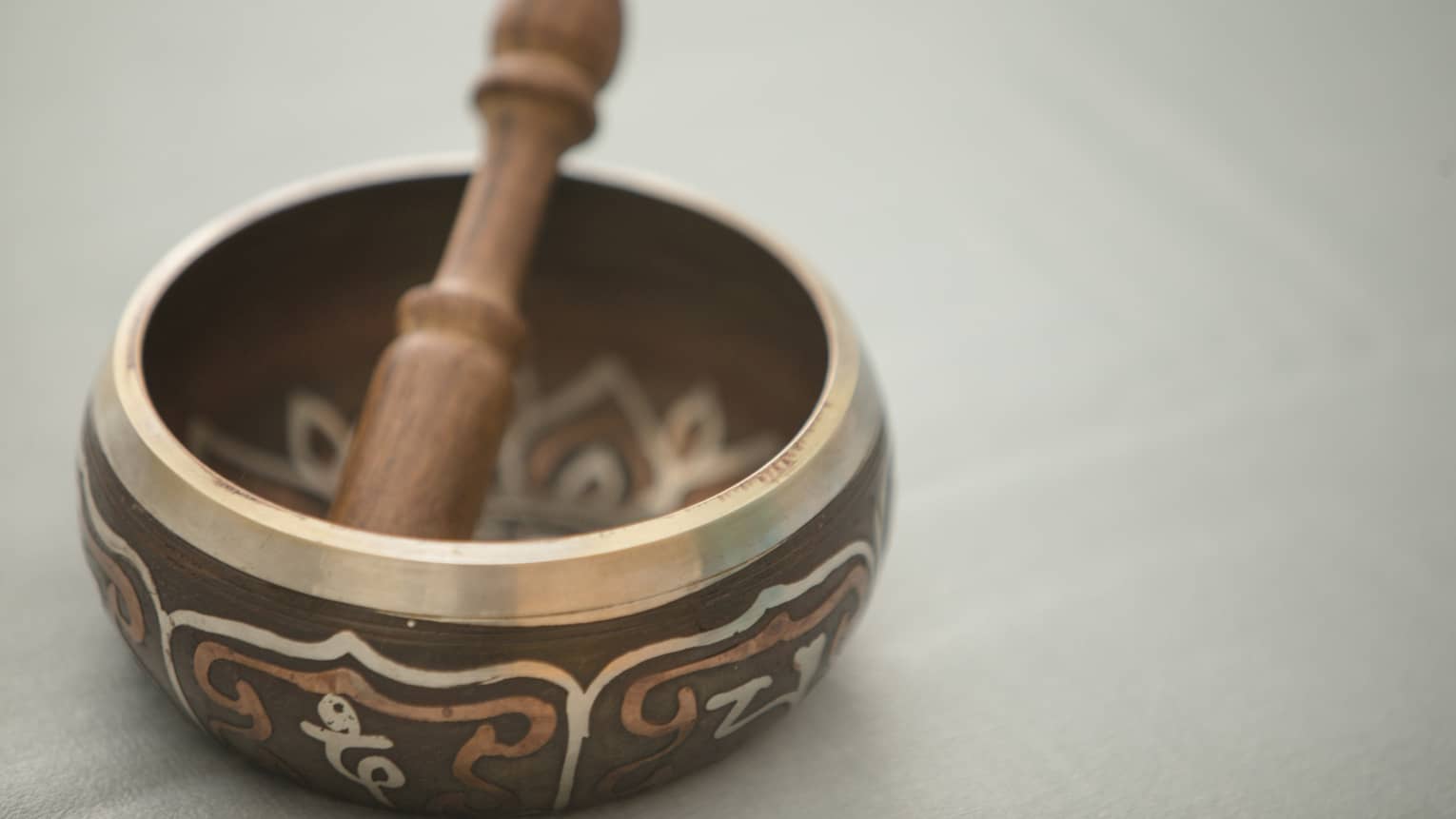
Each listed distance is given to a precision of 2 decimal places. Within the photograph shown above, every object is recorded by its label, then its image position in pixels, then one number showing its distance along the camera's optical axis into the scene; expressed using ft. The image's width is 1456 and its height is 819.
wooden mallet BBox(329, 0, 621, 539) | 1.85
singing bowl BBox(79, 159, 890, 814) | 1.73
